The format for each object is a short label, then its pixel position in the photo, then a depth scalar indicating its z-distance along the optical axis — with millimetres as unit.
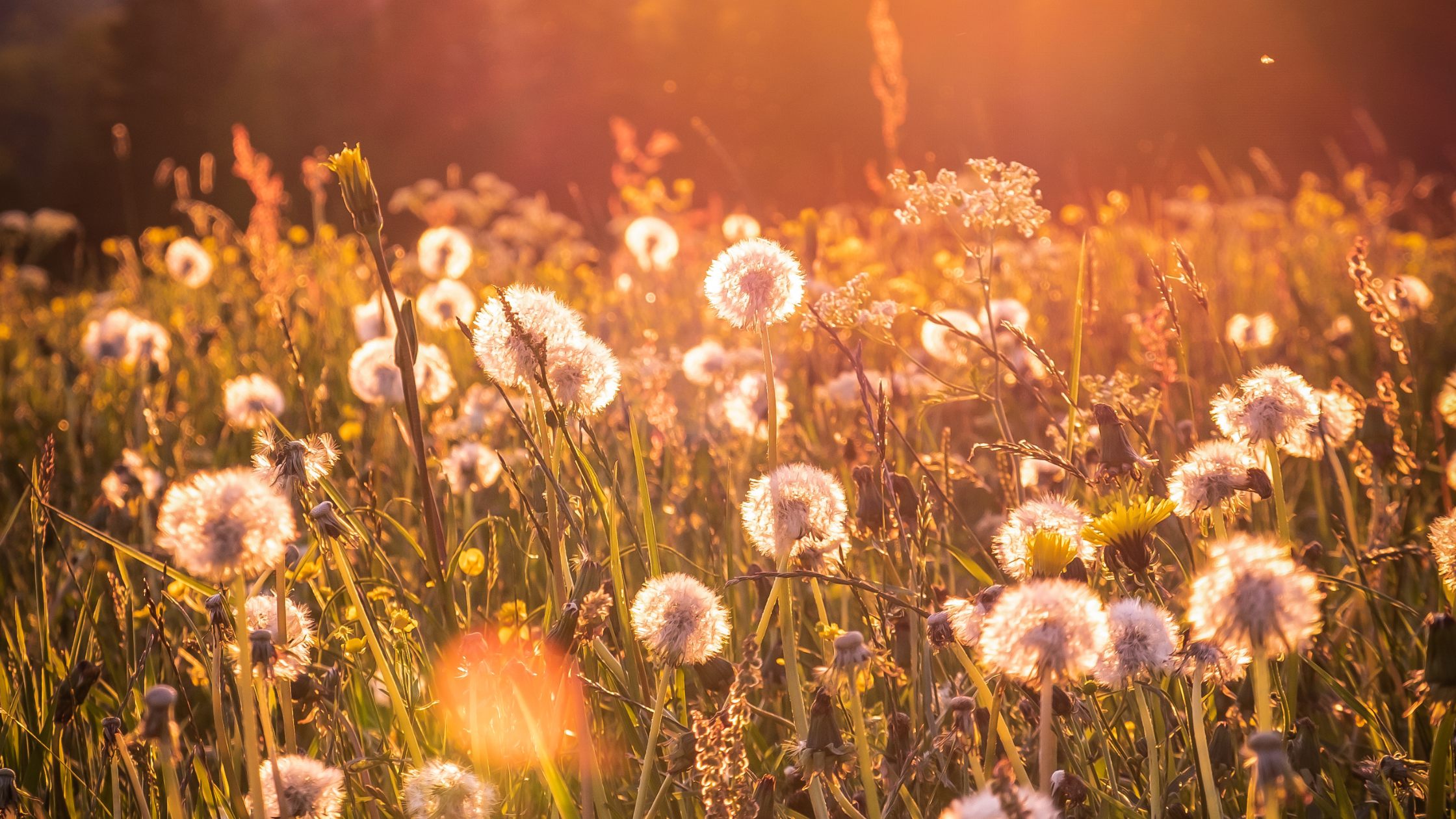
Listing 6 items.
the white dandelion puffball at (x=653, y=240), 3517
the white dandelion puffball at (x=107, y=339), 2639
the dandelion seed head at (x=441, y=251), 3056
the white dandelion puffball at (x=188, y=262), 3844
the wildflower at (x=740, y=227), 3559
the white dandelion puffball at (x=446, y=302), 2688
